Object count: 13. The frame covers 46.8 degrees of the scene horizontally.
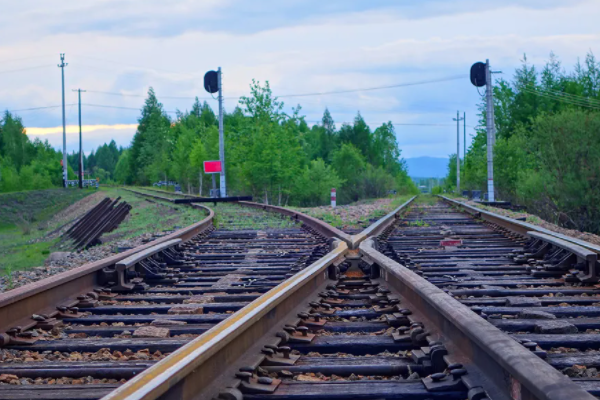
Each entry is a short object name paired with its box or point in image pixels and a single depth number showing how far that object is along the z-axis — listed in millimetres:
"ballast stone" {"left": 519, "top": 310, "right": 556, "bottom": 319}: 4344
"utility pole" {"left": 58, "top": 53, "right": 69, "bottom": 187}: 61881
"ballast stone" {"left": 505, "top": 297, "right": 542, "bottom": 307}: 4980
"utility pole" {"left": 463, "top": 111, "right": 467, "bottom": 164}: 87500
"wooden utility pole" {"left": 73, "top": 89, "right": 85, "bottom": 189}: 62656
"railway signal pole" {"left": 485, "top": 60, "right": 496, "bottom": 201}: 27906
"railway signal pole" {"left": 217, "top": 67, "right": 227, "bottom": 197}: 27638
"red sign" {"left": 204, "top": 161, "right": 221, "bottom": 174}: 27094
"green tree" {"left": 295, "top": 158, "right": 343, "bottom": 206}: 71312
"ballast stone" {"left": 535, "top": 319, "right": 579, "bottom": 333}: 3910
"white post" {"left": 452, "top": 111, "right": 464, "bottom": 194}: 61769
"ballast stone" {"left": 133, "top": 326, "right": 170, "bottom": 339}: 4324
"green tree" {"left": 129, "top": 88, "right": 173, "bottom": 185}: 90375
